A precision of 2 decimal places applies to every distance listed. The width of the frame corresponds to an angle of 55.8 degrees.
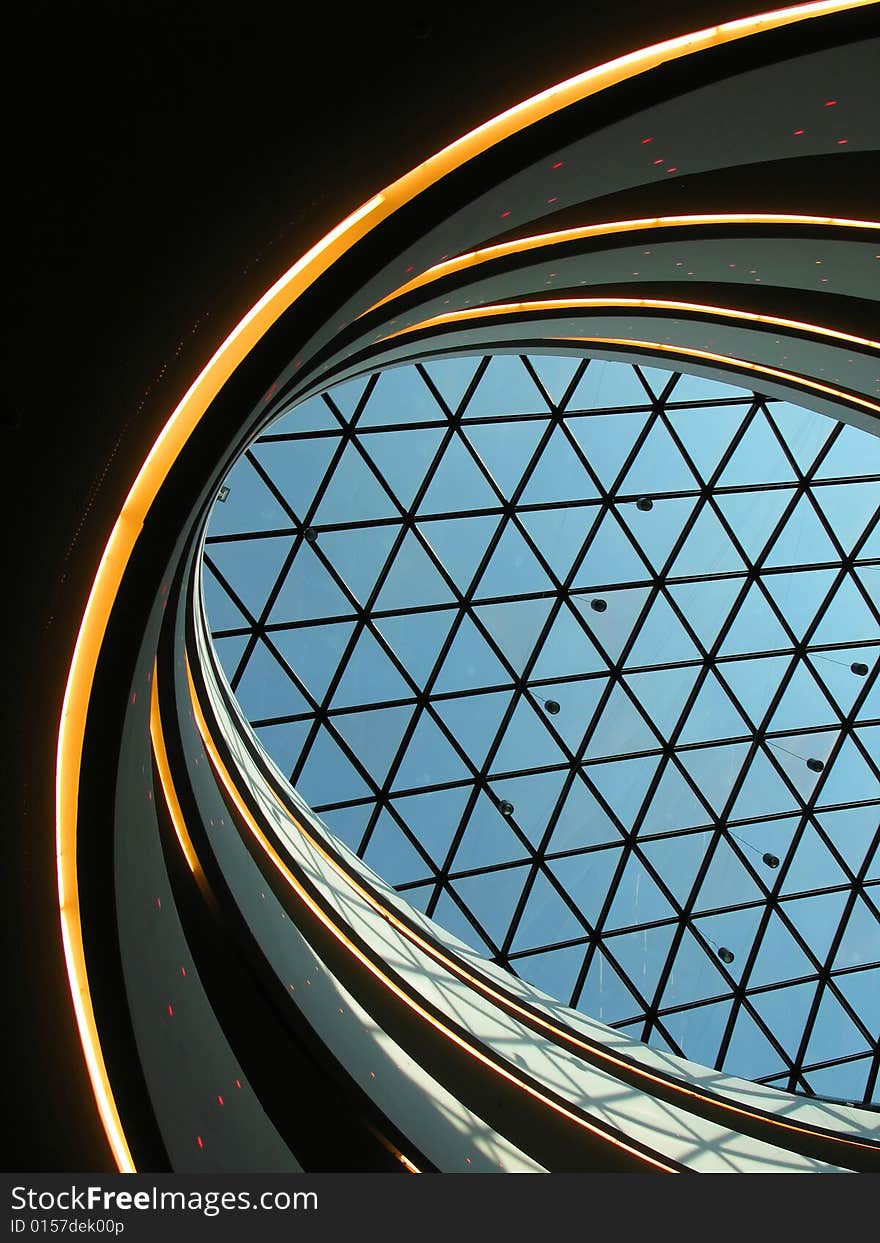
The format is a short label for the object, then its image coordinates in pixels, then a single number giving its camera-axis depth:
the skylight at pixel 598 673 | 20.95
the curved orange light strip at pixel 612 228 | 10.09
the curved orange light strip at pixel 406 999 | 13.70
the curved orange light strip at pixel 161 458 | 5.80
